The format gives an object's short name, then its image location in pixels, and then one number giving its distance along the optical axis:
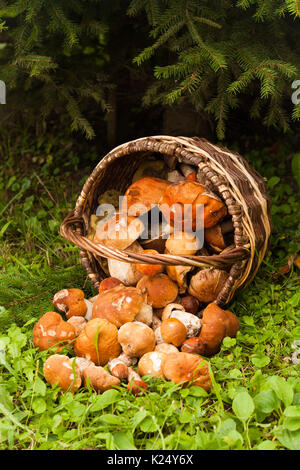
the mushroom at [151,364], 1.58
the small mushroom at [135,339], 1.63
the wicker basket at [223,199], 1.78
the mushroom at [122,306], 1.75
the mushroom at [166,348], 1.67
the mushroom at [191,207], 1.90
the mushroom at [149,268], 1.87
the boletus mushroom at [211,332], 1.71
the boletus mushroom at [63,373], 1.54
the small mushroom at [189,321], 1.77
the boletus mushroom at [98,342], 1.65
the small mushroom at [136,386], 1.50
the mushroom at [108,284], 1.96
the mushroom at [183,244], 1.92
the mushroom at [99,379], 1.54
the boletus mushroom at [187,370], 1.53
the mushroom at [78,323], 1.82
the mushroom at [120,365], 1.59
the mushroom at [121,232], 2.01
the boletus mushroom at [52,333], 1.73
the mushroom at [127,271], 2.02
